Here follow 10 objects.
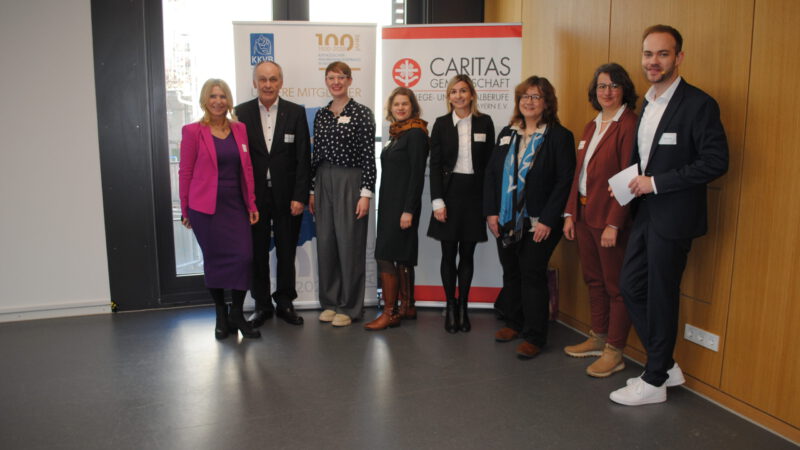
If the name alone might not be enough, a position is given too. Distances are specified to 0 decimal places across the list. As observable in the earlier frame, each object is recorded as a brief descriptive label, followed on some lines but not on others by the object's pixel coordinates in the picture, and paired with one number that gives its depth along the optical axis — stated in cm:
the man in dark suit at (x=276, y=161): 380
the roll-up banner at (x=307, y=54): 416
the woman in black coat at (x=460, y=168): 361
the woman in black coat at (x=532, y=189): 322
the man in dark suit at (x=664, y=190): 245
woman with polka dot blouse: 376
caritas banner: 418
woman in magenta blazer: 345
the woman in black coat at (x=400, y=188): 361
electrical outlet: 275
